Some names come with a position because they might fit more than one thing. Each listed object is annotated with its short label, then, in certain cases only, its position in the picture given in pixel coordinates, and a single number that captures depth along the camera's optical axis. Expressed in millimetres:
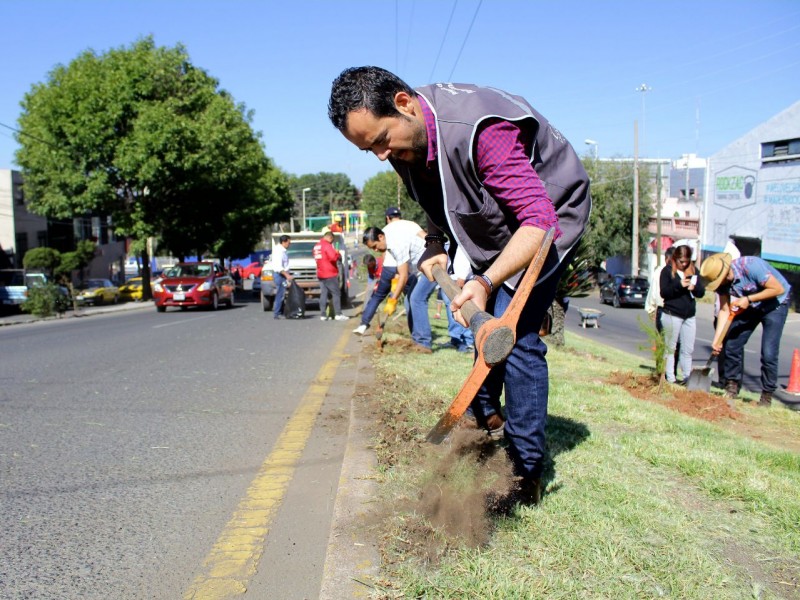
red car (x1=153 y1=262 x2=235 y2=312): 23641
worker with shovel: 7438
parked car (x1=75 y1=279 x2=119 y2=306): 35781
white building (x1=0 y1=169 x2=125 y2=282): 41750
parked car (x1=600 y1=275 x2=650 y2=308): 34875
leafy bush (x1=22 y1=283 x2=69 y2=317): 25281
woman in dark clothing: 7922
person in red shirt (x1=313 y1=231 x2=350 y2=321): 14531
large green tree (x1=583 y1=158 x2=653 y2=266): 50344
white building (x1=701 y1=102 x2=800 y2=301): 32531
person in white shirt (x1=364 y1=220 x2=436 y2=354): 8680
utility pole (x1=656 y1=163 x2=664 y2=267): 34812
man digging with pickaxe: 2561
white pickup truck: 20906
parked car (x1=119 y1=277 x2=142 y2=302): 42812
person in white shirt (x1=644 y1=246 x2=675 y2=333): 8242
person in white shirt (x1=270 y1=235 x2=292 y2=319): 16469
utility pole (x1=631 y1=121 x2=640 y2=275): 37938
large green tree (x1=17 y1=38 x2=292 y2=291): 31297
